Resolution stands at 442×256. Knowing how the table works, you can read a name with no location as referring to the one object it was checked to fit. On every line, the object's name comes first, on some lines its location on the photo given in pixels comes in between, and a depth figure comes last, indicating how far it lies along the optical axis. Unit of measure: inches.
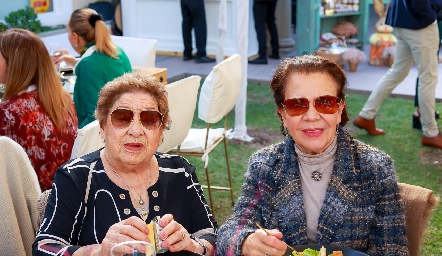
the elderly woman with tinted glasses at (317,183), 80.8
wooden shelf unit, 327.9
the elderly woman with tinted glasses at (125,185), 82.3
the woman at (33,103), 119.6
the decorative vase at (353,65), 328.7
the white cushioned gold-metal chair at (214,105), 158.9
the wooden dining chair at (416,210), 82.9
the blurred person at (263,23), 342.0
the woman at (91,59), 159.3
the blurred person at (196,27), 345.1
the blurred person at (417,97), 213.5
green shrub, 305.4
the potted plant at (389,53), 336.2
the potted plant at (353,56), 326.0
